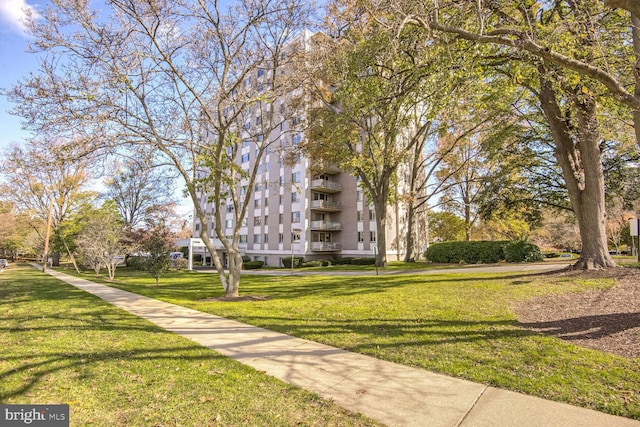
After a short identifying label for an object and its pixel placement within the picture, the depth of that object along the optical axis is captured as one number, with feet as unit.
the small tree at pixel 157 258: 59.36
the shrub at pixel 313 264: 108.27
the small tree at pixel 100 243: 76.02
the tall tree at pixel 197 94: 30.63
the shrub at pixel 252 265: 122.52
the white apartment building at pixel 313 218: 118.93
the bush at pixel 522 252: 69.92
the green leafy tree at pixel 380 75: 27.86
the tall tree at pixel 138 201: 129.59
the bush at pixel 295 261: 112.94
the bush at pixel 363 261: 106.24
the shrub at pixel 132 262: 118.51
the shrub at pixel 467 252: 74.95
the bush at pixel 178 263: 101.93
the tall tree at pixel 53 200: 104.03
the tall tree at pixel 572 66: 21.33
